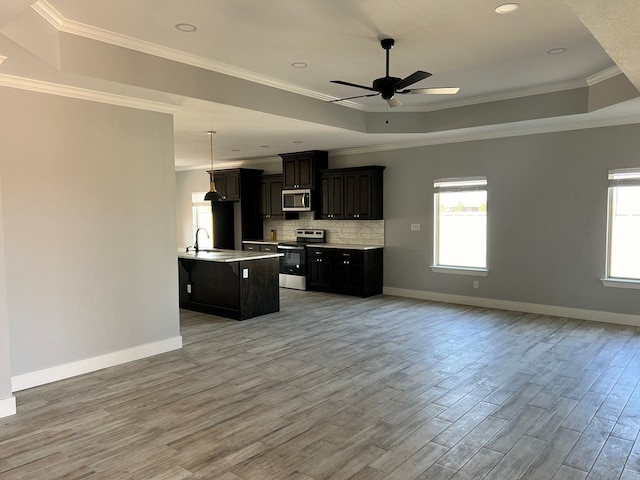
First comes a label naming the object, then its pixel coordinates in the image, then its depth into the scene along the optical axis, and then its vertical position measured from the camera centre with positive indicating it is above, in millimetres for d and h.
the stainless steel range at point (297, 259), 8555 -904
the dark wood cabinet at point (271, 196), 9469 +375
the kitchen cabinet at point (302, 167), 8539 +908
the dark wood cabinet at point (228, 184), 9812 +677
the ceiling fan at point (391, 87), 3949 +1127
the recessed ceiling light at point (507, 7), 3307 +1539
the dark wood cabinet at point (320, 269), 8164 -1047
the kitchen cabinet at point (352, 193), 7910 +356
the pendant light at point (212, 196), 6815 +276
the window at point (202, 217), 11203 -77
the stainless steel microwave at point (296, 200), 8664 +258
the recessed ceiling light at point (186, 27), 3607 +1544
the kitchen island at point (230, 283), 6215 -1020
